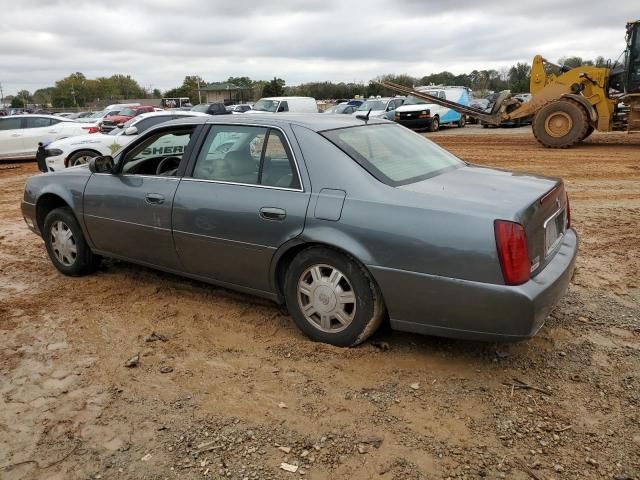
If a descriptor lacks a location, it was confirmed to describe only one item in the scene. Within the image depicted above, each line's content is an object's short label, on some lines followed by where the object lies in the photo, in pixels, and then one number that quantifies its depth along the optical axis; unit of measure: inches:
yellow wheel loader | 564.1
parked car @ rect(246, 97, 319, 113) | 855.1
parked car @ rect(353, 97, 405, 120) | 984.3
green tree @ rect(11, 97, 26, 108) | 4040.1
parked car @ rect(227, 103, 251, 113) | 1189.7
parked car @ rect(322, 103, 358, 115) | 1017.5
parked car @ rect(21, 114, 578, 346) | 122.7
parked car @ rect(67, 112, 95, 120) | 1403.2
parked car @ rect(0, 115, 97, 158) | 633.0
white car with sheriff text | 448.5
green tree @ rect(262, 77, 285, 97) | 2540.6
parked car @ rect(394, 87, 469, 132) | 959.6
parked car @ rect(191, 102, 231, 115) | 959.7
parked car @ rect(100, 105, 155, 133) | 867.4
